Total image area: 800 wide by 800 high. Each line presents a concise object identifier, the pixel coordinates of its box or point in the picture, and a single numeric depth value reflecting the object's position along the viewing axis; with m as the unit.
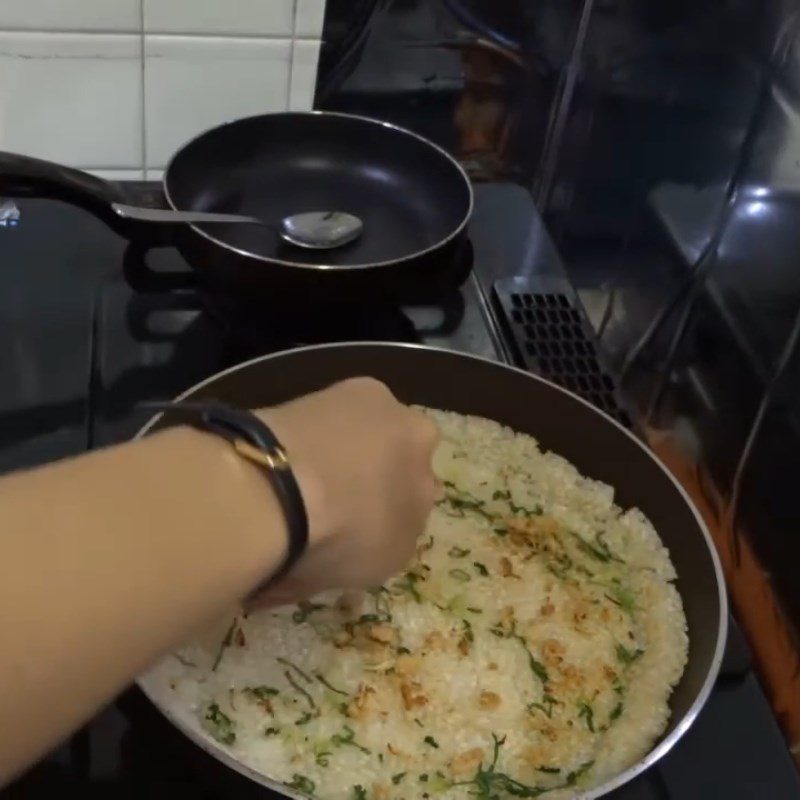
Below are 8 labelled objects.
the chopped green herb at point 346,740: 0.63
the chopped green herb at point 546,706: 0.67
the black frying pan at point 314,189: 0.85
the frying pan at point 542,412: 0.69
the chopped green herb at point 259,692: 0.64
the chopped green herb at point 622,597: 0.73
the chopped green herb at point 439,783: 0.62
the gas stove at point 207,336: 0.68
